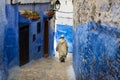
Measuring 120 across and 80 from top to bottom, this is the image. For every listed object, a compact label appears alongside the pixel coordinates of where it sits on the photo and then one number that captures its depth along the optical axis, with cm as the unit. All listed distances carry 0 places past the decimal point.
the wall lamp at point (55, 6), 1061
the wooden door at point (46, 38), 1151
